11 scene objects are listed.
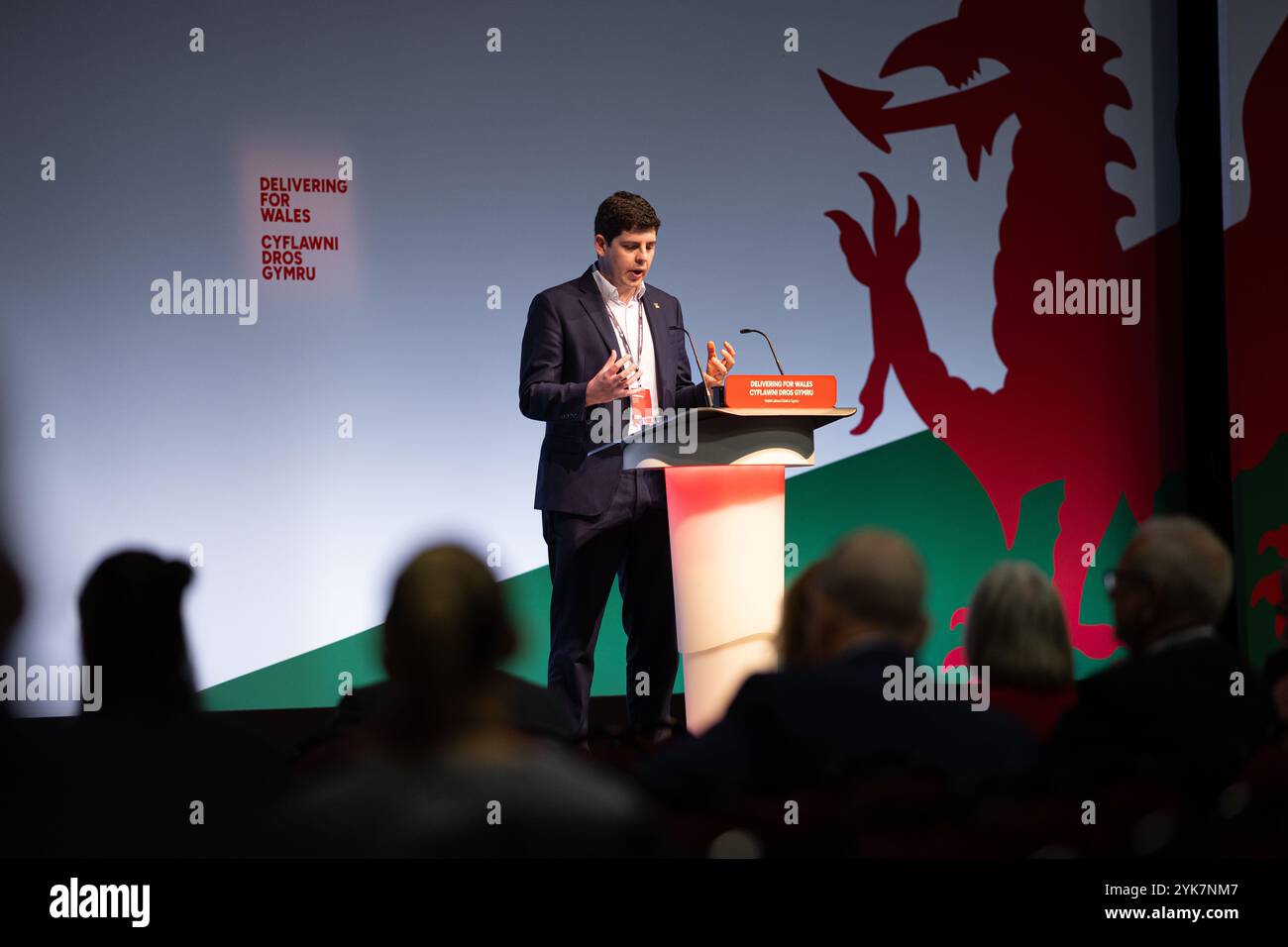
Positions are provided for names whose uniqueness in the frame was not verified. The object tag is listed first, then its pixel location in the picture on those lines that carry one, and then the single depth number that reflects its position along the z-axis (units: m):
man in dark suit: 9.26
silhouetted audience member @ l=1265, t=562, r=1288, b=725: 8.05
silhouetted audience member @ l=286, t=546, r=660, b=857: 6.28
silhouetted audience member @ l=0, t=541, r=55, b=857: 7.83
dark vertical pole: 10.74
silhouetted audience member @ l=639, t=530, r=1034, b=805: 7.64
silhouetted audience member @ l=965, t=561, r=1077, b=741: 7.95
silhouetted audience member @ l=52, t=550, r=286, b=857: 7.69
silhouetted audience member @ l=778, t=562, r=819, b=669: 7.81
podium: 8.82
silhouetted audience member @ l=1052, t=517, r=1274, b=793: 7.75
